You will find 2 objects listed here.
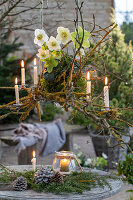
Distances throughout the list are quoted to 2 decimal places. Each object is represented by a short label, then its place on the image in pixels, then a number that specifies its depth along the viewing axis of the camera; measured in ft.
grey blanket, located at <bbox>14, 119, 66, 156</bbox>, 13.97
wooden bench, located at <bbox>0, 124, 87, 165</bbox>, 12.85
